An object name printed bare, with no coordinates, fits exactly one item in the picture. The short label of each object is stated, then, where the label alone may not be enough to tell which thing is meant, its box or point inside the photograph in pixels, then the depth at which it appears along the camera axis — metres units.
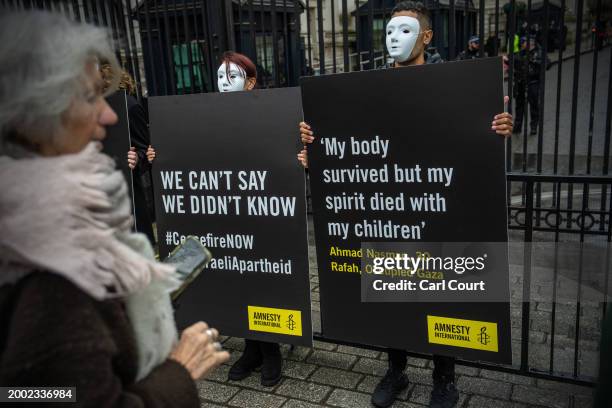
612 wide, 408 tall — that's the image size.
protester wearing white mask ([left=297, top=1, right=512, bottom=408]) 2.87
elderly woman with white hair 1.03
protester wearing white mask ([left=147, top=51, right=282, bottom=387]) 3.26
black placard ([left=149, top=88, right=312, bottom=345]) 2.94
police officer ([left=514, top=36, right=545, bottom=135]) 7.41
